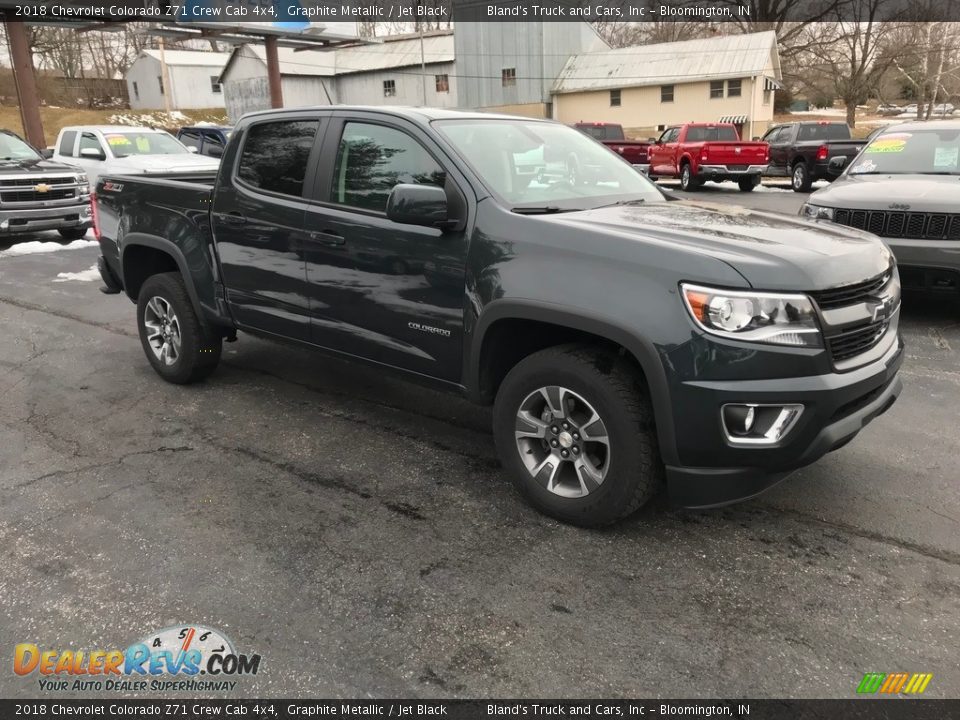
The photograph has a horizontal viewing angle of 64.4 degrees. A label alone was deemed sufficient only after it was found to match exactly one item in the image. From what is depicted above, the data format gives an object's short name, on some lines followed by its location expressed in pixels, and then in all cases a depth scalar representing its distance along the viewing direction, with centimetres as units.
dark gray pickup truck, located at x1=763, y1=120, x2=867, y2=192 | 1914
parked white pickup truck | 1434
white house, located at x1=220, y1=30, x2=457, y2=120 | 4653
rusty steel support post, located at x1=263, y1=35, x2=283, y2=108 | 2719
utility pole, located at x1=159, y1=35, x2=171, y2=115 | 5053
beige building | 3716
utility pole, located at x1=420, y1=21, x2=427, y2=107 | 4457
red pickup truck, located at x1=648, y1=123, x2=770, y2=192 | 1992
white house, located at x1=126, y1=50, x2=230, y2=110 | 5922
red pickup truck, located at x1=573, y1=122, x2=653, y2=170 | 2381
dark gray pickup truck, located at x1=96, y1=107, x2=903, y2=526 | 293
